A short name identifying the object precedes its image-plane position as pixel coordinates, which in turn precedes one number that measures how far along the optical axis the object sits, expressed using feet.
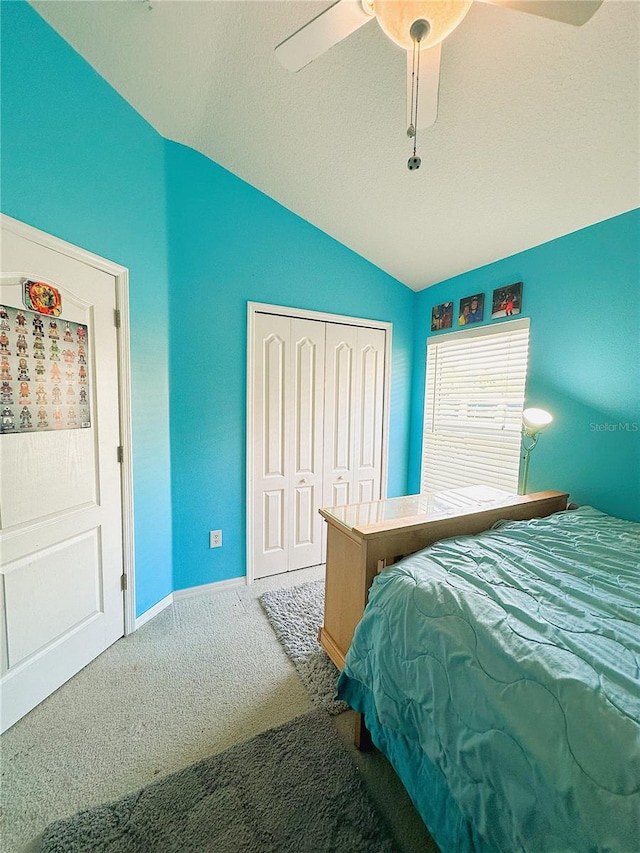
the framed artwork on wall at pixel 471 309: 8.11
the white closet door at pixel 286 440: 7.86
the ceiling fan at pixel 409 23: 2.75
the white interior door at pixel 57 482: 4.34
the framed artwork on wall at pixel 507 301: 7.28
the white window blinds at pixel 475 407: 7.55
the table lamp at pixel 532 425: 6.29
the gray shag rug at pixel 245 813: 3.27
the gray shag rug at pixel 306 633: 5.03
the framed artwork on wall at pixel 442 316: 8.87
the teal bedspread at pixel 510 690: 1.98
